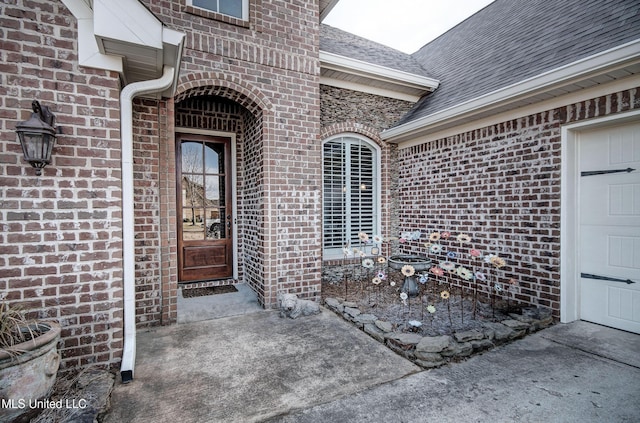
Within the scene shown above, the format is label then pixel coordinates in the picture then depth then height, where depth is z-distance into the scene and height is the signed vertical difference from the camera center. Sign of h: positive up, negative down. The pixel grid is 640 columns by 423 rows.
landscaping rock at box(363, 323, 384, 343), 3.04 -1.29
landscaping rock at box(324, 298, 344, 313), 3.79 -1.25
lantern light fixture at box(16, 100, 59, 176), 1.99 +0.53
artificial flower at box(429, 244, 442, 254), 4.31 -0.57
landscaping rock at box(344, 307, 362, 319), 3.54 -1.25
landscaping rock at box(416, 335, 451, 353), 2.65 -1.23
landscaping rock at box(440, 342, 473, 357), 2.68 -1.29
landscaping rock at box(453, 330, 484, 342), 2.85 -1.24
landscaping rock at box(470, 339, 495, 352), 2.81 -1.31
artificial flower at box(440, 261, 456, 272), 3.81 -0.74
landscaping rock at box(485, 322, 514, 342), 3.00 -1.27
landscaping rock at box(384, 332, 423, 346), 2.77 -1.24
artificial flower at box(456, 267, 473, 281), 3.54 -0.78
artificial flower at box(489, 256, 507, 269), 3.67 -0.67
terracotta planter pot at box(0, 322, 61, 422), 1.65 -0.94
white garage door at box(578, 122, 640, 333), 3.07 -0.22
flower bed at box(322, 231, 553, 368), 2.85 -1.27
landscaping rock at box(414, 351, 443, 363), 2.60 -1.30
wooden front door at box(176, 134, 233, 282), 4.56 +0.06
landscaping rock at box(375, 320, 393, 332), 3.12 -1.25
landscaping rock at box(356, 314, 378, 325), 3.35 -1.25
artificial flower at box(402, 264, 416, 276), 3.87 -0.80
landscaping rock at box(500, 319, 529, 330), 3.16 -1.26
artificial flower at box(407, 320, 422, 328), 3.11 -1.21
